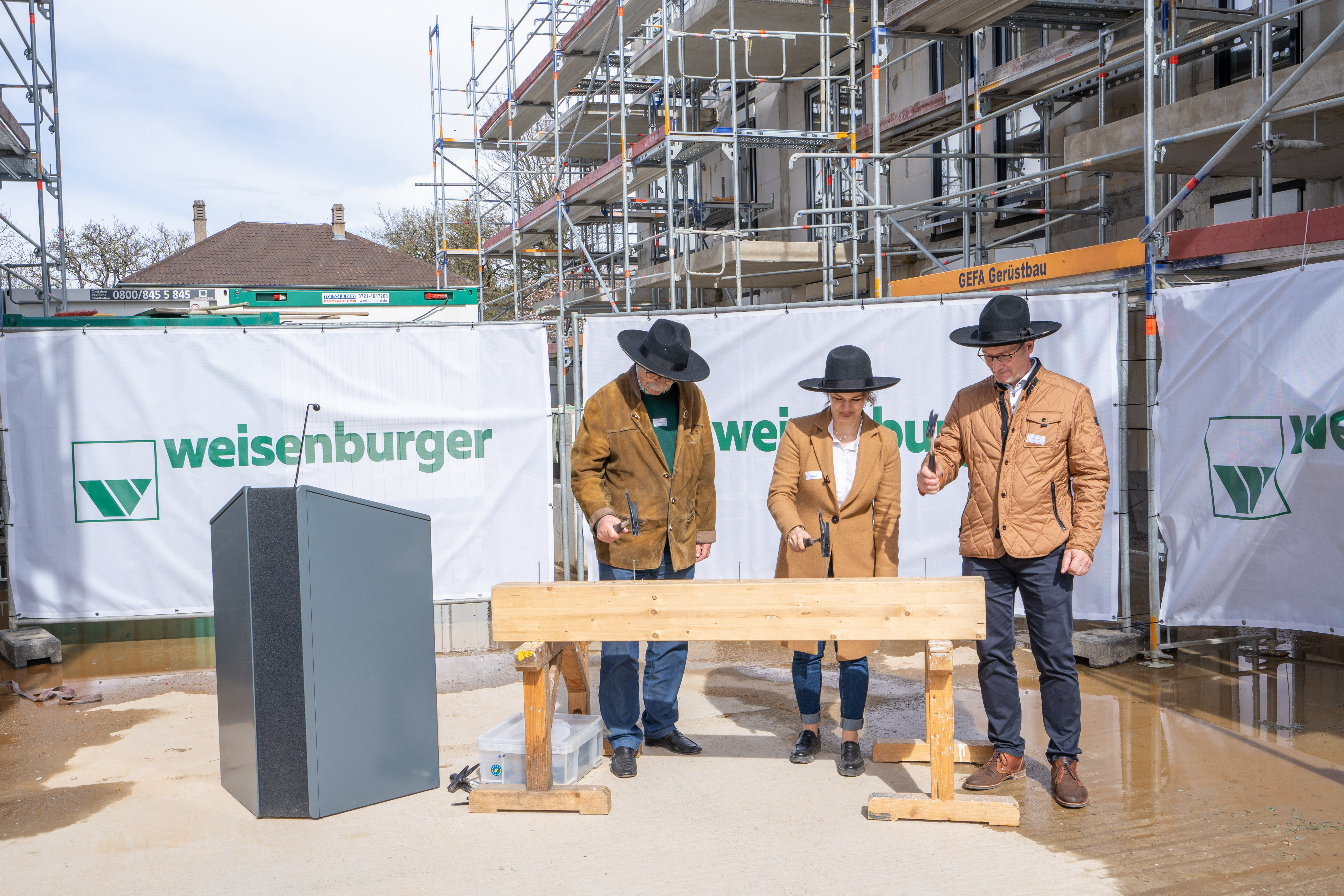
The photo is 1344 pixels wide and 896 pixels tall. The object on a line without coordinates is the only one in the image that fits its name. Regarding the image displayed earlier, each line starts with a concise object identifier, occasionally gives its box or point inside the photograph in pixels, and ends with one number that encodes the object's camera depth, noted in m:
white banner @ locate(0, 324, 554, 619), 7.79
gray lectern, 4.49
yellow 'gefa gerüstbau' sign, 7.83
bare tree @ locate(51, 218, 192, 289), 44.94
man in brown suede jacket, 5.18
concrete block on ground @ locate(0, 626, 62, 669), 7.60
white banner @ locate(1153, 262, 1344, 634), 5.92
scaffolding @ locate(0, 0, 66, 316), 12.57
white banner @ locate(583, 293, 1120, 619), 7.09
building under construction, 7.98
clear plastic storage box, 4.82
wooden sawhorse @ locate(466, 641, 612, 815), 4.61
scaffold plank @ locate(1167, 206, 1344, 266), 6.65
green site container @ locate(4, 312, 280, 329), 9.25
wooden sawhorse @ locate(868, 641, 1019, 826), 4.38
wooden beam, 4.47
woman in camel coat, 4.95
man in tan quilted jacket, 4.60
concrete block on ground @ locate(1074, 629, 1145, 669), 6.86
